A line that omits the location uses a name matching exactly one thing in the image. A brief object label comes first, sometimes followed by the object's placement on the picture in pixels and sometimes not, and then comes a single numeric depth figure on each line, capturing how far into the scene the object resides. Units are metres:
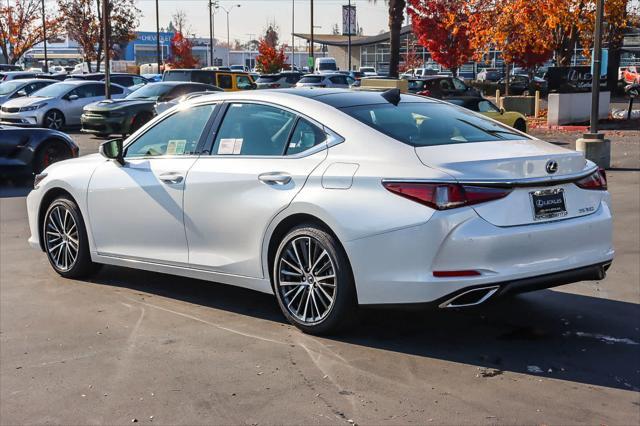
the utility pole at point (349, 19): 62.69
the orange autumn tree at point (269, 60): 61.28
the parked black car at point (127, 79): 33.69
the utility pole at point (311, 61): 57.31
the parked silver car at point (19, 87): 29.75
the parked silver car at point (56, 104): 25.58
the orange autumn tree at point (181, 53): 67.81
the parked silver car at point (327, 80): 36.47
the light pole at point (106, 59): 25.78
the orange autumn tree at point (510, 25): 28.53
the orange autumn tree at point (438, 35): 47.56
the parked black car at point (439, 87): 25.62
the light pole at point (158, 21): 62.69
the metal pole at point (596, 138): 15.45
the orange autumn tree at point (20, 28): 65.38
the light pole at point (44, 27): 62.36
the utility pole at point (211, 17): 76.38
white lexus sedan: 5.09
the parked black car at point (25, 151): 14.48
